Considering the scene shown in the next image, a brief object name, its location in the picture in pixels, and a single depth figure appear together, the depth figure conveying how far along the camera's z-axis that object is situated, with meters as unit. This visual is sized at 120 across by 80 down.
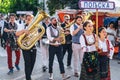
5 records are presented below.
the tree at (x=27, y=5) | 20.41
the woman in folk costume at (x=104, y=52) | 4.44
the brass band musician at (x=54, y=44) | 5.43
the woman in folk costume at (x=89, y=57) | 4.36
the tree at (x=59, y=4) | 15.64
